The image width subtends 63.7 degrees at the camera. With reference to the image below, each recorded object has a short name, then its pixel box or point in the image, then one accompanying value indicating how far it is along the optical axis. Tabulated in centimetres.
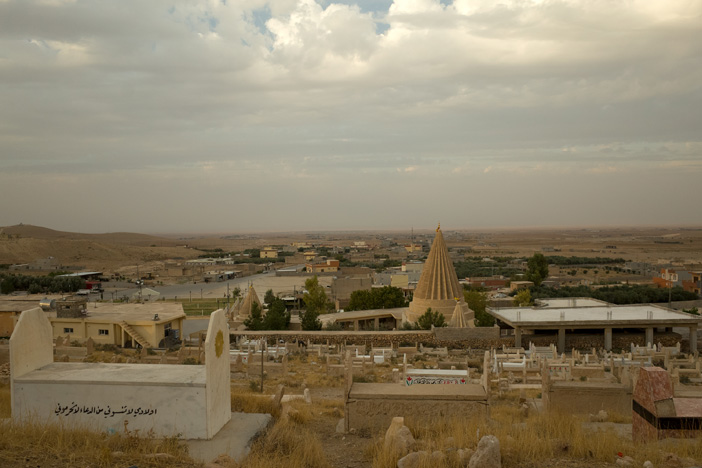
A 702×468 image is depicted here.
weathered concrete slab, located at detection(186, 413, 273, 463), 652
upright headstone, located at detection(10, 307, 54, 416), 728
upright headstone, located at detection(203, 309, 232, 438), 710
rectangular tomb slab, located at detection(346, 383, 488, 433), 807
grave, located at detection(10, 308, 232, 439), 706
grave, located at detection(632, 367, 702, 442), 680
